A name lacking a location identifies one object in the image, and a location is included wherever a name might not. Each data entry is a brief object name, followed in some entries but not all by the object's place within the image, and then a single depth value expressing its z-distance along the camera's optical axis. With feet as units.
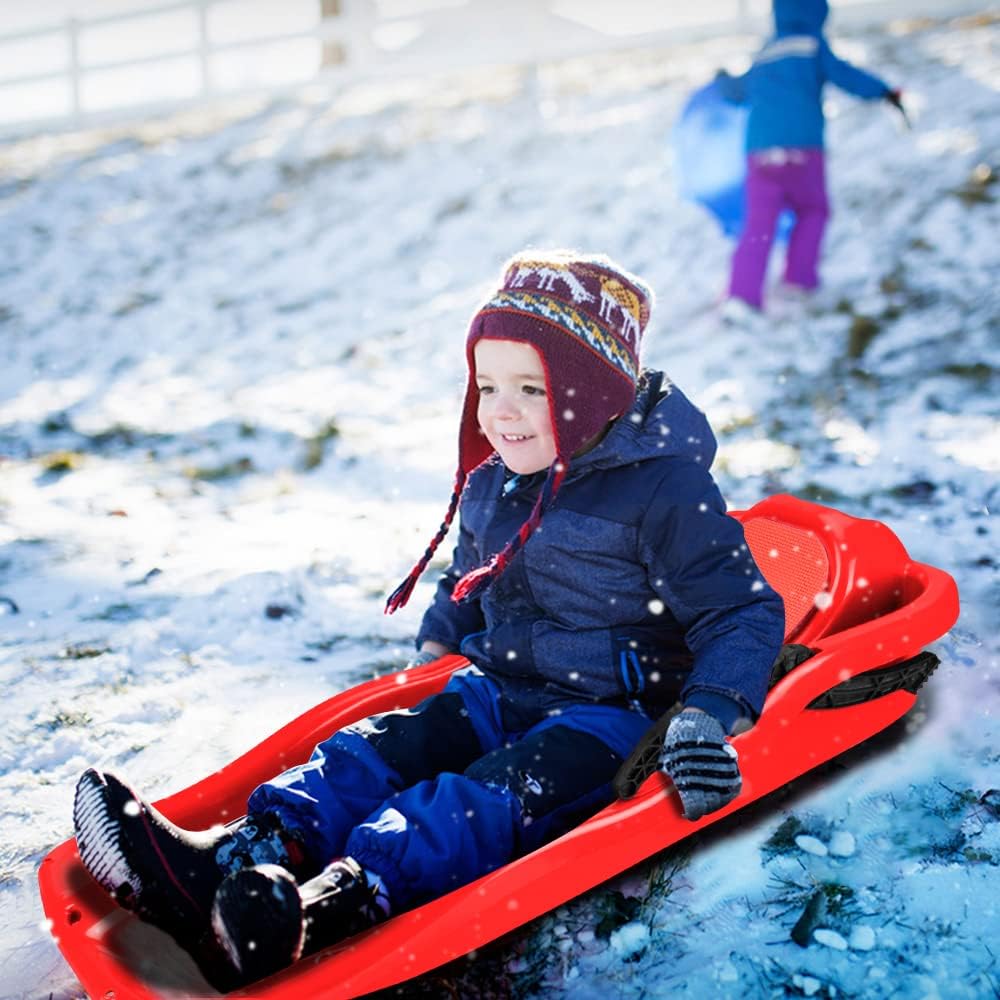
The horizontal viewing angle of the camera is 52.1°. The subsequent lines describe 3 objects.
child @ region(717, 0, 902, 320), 16.89
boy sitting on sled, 5.15
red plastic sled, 4.76
